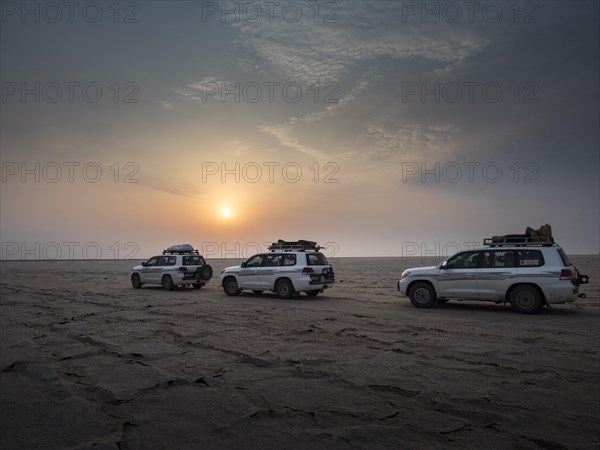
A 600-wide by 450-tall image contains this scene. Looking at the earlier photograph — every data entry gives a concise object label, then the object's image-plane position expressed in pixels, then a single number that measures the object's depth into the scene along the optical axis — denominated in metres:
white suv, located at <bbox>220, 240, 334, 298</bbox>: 16.61
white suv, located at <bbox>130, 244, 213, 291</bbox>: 21.06
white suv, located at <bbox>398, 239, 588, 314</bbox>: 11.99
